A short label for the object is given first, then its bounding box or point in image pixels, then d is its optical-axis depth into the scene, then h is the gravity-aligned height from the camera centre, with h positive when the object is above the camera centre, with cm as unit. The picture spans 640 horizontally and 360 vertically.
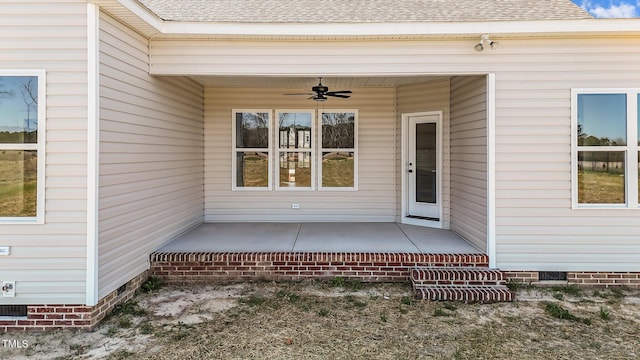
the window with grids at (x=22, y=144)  359 +35
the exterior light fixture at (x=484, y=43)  459 +179
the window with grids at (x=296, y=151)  716 +59
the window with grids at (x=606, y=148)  466 +44
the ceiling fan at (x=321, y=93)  579 +144
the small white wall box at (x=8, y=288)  357 -109
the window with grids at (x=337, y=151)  714 +59
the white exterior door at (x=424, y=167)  655 +26
